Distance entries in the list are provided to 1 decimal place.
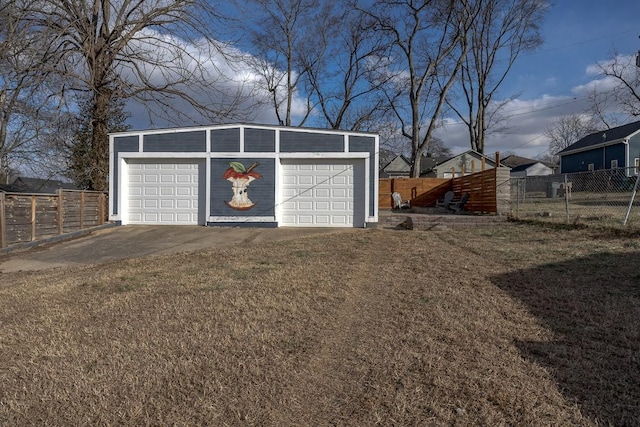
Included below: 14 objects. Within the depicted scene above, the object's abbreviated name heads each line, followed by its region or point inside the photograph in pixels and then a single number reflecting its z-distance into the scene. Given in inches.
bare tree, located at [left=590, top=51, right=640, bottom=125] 1053.2
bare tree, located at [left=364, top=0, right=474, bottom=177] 881.5
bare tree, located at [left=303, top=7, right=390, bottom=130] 1027.3
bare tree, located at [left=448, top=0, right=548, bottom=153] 1007.6
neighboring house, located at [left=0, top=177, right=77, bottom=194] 606.4
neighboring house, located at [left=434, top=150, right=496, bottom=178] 1428.4
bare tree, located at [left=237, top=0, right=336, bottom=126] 991.6
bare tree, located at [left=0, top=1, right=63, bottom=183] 400.5
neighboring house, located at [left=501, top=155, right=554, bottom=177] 1827.0
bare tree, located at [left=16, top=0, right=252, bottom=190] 491.8
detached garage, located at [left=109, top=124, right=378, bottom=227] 477.4
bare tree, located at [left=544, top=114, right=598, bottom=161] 1983.8
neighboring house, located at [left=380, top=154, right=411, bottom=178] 1893.8
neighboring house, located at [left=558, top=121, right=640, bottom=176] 1085.1
